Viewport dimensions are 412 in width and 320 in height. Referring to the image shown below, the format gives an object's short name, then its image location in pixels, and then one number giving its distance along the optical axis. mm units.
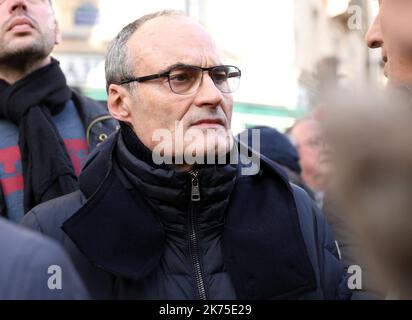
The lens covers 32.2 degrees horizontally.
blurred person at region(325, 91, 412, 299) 824
